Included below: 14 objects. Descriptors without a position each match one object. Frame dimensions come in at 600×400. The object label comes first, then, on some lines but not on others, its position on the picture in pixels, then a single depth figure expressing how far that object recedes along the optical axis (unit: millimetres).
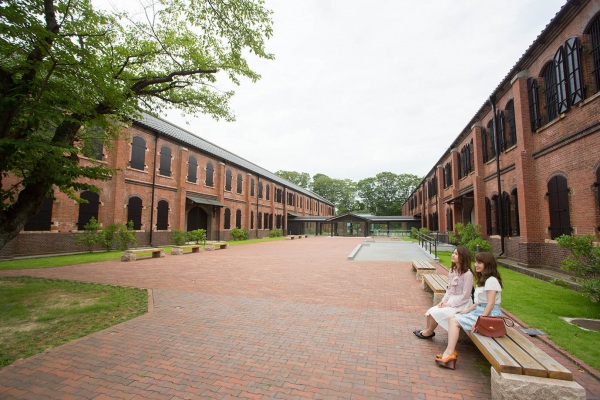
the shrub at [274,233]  34938
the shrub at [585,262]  4973
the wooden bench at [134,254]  12102
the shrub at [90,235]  14362
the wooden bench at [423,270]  8430
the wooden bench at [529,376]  2350
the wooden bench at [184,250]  15188
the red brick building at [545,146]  7586
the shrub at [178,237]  19969
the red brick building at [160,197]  13844
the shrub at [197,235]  20312
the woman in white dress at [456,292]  3812
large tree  4738
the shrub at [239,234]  26911
